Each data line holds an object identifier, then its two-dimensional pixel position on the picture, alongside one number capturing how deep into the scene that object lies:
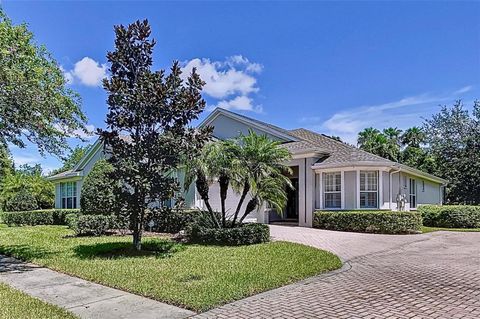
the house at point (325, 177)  18.77
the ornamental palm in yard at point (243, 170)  13.57
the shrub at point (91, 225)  16.30
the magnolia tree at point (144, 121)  10.84
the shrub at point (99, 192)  11.15
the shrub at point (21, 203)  30.52
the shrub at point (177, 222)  16.05
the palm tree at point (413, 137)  46.47
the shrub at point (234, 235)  13.07
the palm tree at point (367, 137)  43.46
